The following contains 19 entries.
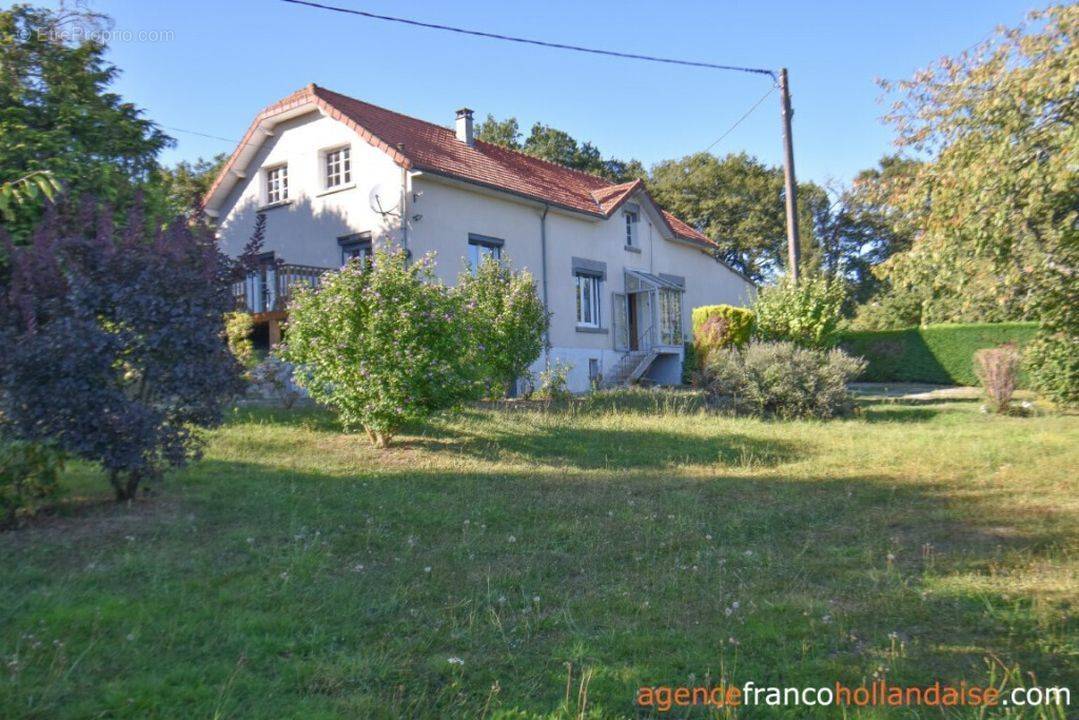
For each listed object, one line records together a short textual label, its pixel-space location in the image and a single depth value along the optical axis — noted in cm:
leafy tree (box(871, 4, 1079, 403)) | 847
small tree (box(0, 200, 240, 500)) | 657
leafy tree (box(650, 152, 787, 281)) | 4231
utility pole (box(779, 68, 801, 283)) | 1812
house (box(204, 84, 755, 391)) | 1825
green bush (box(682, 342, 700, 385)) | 2450
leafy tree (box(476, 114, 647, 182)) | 3981
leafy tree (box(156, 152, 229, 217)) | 2669
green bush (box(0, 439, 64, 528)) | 636
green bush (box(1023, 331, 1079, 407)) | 1509
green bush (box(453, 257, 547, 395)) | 1487
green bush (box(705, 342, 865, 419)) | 1461
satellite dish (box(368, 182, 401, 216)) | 1789
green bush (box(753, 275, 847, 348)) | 1827
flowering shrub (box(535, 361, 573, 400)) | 1669
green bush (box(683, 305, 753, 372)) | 2002
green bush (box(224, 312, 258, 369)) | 1383
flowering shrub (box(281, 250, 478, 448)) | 1015
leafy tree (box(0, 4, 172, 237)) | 1062
